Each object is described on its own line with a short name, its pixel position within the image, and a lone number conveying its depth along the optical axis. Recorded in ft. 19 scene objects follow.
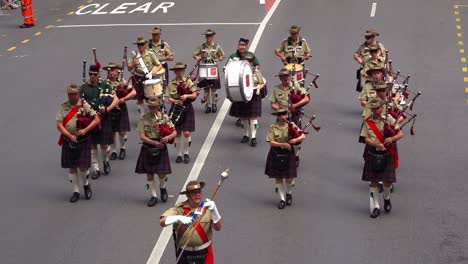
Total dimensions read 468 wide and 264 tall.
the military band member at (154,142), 76.29
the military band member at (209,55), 96.78
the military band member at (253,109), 90.02
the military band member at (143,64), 94.43
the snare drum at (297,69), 92.87
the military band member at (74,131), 77.25
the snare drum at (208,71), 96.53
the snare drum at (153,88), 87.56
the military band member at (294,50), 97.83
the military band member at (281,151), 75.72
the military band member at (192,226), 58.47
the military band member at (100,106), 83.29
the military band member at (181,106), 86.07
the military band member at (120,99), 85.76
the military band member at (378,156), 74.49
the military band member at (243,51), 92.43
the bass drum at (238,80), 87.20
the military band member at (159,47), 97.92
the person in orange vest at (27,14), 136.08
